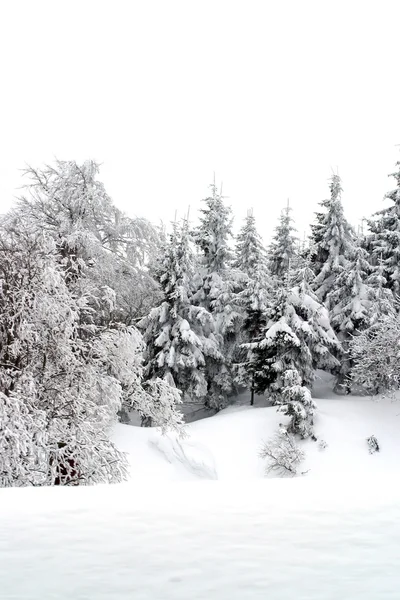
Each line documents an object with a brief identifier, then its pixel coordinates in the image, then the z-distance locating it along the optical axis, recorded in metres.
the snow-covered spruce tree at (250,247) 38.00
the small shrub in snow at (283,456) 24.50
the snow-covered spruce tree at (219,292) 34.62
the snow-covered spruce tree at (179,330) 31.42
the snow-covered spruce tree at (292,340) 30.41
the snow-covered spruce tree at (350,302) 33.12
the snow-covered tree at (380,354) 26.88
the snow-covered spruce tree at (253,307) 34.09
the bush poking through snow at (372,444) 26.17
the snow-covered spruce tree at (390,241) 33.47
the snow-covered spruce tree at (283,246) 39.88
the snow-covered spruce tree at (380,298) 30.94
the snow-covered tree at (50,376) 11.92
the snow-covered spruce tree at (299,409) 26.77
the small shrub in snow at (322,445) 26.31
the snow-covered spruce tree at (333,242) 36.94
